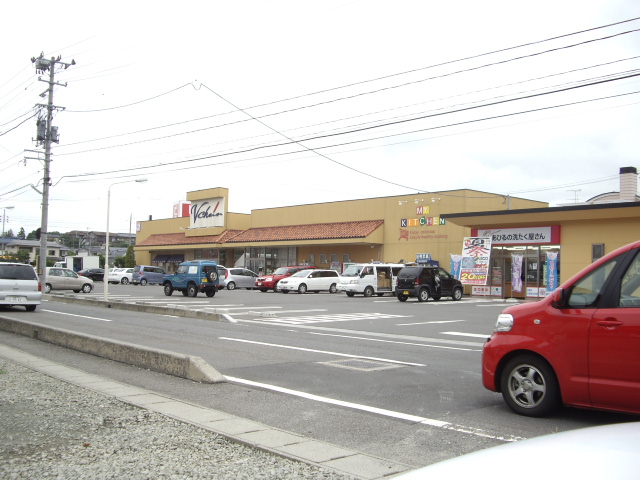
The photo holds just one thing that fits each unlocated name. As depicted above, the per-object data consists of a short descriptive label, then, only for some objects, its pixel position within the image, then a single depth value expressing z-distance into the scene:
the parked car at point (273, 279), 39.03
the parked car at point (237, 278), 42.00
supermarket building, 29.59
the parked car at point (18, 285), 19.64
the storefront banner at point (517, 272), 31.45
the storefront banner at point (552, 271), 30.08
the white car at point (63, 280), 35.66
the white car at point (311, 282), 37.38
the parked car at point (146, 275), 50.84
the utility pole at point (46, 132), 31.76
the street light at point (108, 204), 27.09
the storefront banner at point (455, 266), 34.25
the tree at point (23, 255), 77.99
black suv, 28.03
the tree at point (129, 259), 75.07
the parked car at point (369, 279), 32.81
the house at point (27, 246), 106.00
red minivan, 5.64
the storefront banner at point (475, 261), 32.69
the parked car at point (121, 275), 51.62
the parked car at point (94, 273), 53.28
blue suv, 30.94
